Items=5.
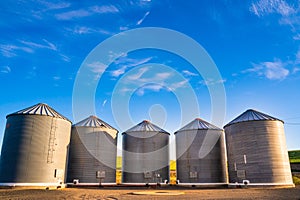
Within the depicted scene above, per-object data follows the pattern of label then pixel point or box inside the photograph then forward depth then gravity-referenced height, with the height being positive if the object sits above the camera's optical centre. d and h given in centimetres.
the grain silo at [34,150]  3031 +247
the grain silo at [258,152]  3316 +233
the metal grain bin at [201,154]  3912 +236
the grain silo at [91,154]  3725 +238
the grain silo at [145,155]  4091 +241
